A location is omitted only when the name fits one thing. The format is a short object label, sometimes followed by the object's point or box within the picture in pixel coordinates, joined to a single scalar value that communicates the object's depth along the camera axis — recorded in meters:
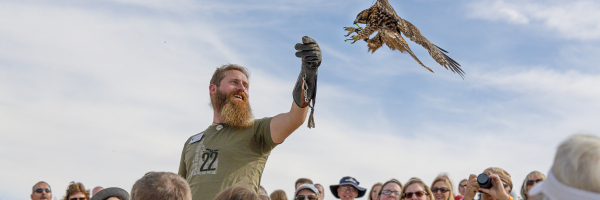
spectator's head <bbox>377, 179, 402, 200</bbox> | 4.84
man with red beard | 2.80
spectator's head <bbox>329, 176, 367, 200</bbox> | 6.36
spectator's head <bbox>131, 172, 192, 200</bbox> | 2.19
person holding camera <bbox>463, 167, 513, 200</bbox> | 3.36
